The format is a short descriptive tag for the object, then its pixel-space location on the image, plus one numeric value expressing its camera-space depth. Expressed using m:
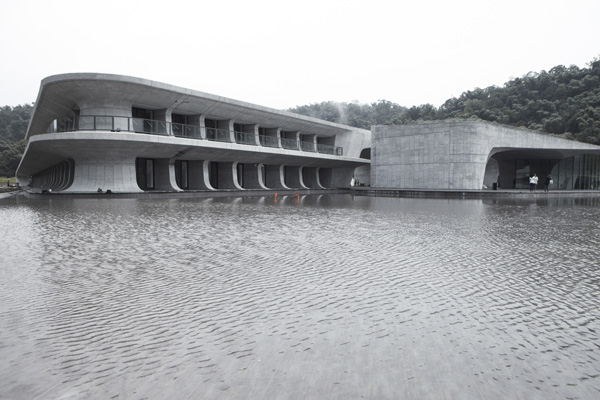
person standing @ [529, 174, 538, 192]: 31.73
